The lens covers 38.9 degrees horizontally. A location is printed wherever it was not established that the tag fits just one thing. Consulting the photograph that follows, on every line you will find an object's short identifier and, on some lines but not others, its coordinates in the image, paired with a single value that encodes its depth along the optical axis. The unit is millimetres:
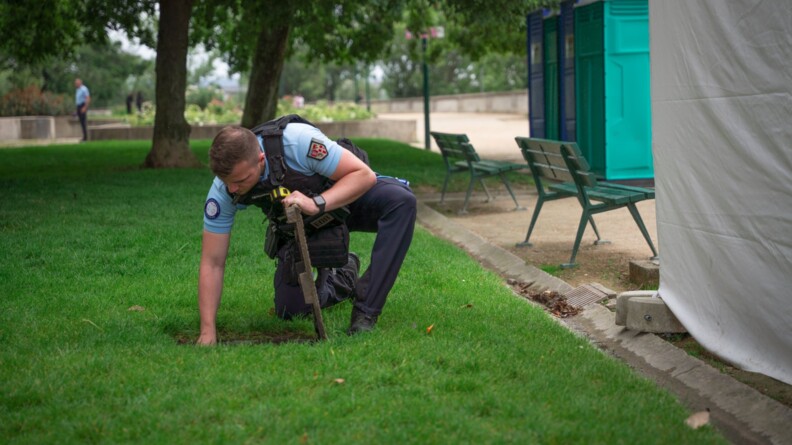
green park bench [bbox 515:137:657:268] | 8773
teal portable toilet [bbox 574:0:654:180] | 15039
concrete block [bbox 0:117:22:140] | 34281
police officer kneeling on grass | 5566
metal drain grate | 7434
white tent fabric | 5090
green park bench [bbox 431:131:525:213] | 13016
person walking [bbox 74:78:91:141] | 32812
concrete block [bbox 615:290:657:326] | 6422
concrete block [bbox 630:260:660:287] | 7816
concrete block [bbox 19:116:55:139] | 34750
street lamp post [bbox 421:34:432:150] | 25741
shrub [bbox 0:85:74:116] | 38656
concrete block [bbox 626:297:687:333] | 6312
